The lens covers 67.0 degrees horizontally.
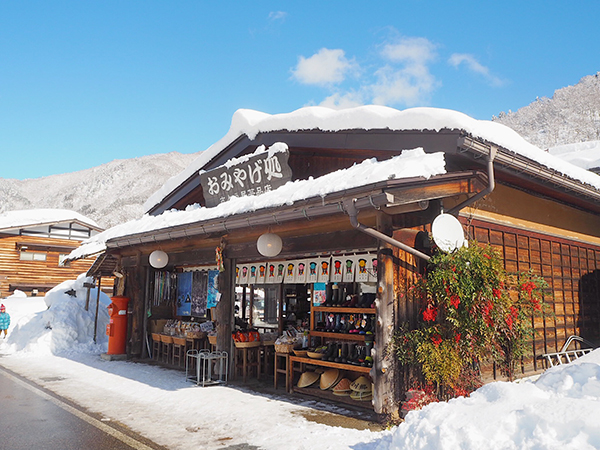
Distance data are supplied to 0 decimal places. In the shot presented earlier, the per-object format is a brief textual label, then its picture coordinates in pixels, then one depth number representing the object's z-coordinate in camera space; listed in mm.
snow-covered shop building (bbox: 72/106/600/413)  6547
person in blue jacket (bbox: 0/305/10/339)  17172
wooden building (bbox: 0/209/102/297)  25844
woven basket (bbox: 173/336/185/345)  11609
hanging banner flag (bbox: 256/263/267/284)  10500
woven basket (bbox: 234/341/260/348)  9656
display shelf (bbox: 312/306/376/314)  7809
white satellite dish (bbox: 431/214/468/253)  6406
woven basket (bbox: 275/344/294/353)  8891
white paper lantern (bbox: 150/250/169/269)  11211
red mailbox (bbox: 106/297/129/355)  12836
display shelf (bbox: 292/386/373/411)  7320
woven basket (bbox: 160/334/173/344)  12125
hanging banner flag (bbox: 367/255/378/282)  7953
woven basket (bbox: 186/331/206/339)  11070
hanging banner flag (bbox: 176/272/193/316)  13781
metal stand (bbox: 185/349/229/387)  9156
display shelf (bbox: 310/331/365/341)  7964
